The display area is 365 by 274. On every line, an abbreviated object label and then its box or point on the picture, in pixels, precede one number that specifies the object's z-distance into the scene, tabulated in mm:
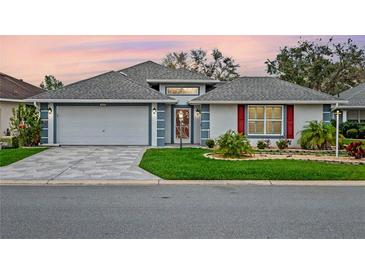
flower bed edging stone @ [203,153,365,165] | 13625
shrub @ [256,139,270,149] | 18672
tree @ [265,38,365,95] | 39281
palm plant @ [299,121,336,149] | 18141
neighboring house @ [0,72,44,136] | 24625
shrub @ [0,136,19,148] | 19312
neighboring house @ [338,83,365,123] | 28773
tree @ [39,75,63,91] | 43531
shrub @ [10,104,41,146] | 19609
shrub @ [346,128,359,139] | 26422
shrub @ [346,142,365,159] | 14320
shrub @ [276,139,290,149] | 18573
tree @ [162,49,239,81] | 44000
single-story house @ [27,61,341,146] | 19609
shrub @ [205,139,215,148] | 18828
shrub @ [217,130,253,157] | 14883
